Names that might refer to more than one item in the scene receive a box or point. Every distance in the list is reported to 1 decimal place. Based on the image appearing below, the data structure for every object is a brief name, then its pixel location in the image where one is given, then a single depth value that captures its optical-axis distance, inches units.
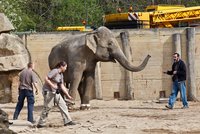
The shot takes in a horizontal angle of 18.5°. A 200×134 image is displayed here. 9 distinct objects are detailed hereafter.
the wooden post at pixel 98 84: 827.4
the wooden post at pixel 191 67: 809.5
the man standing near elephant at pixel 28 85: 587.8
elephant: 679.7
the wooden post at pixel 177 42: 819.4
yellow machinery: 958.4
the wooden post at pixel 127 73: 824.9
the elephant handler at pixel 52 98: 540.7
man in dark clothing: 684.1
